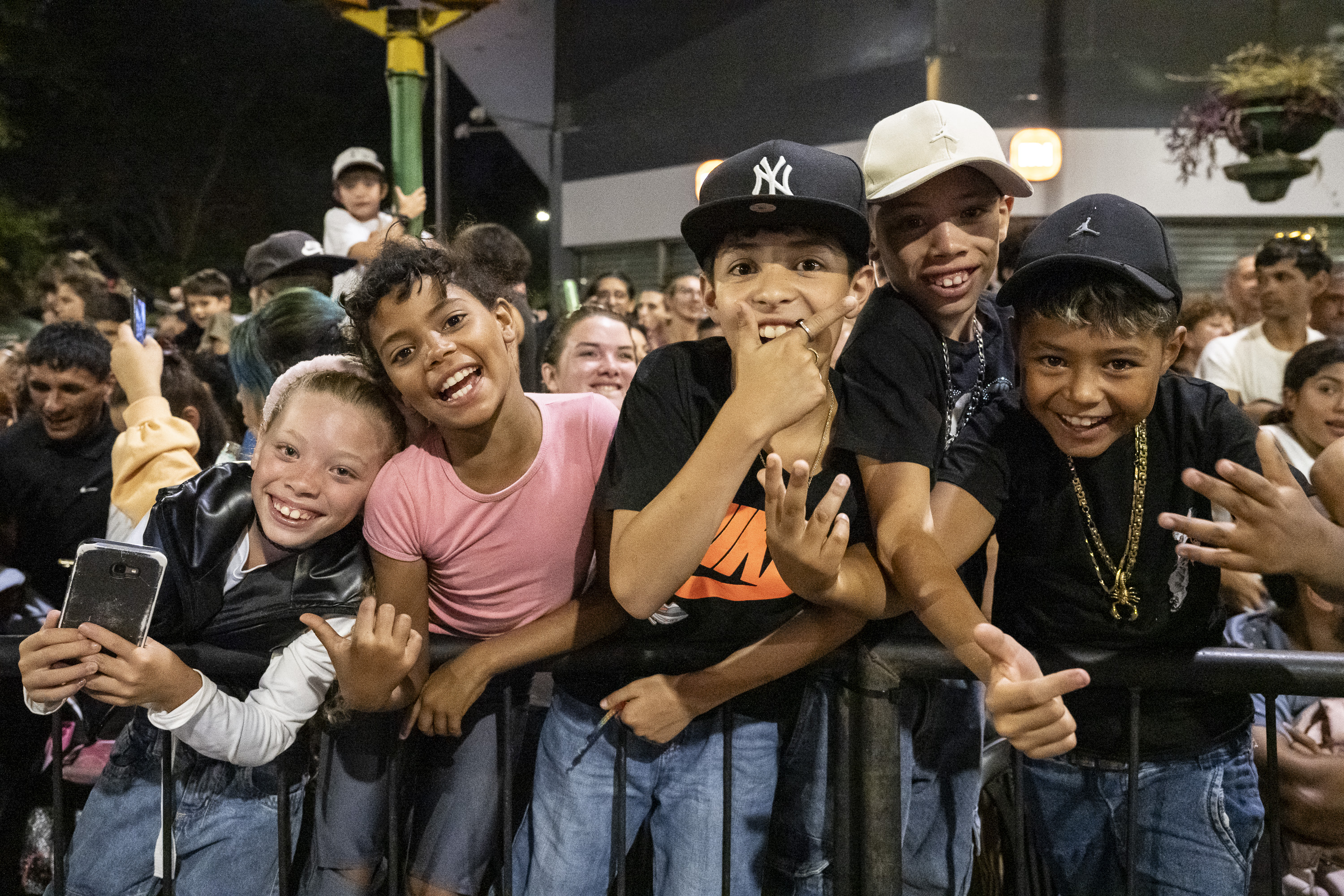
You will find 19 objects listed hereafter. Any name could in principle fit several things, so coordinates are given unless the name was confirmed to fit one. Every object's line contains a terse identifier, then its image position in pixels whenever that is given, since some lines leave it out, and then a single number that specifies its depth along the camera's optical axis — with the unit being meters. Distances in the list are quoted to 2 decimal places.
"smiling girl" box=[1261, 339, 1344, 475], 3.49
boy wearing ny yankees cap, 1.72
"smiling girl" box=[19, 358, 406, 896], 2.06
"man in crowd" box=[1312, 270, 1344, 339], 5.48
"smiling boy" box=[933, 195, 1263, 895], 1.83
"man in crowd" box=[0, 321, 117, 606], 3.90
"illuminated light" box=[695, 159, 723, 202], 11.64
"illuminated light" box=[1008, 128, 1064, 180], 9.98
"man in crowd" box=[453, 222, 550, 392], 2.39
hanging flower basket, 8.06
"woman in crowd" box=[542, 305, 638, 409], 3.54
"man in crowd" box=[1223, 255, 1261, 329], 6.12
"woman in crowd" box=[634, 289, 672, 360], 6.93
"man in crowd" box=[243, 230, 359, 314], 4.74
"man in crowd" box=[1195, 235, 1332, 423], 5.05
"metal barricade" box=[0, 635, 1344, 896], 1.74
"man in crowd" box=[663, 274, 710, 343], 6.45
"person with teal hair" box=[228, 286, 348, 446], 2.77
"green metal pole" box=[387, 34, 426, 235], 7.33
